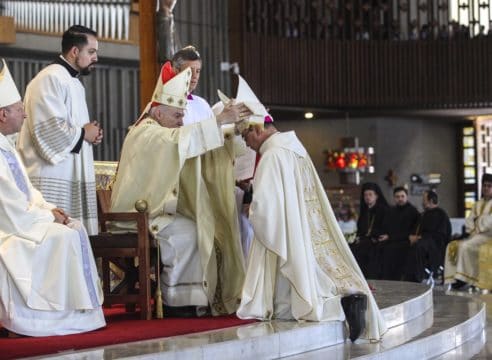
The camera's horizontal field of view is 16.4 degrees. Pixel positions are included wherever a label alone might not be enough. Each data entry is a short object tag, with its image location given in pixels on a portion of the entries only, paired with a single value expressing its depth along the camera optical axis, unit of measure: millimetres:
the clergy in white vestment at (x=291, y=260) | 9311
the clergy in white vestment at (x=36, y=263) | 8208
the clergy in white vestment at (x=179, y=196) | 9715
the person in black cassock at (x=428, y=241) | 18959
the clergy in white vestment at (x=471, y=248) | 18610
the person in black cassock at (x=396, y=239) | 19285
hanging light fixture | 26637
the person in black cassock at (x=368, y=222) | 19803
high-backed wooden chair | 9377
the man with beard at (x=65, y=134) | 9558
